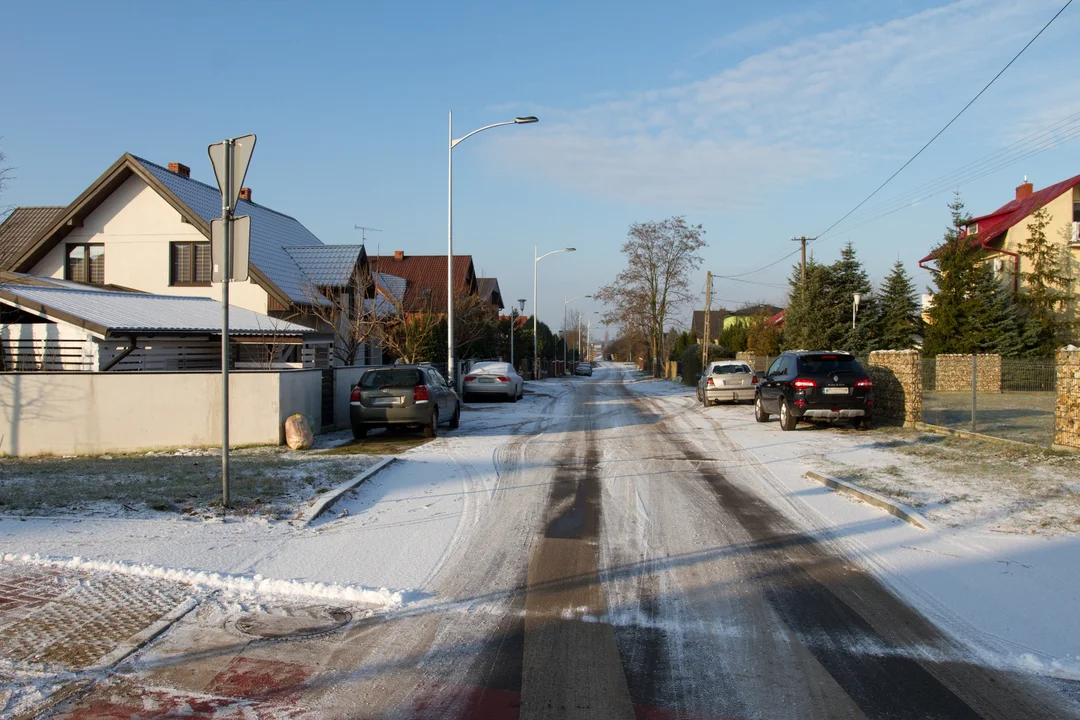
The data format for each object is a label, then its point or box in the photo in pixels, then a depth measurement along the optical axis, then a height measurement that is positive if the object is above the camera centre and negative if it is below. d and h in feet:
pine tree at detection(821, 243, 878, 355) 120.67 +8.59
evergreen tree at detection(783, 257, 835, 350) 118.93 +6.26
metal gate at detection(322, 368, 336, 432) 54.61 -3.22
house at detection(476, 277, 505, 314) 183.11 +15.25
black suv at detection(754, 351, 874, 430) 51.55 -2.35
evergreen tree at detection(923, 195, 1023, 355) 108.47 +6.51
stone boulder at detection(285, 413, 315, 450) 44.65 -4.57
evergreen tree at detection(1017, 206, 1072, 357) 110.42 +8.99
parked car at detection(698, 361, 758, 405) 80.64 -2.96
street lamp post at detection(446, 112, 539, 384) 74.49 +8.45
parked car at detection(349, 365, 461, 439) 49.70 -3.01
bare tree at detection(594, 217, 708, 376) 192.95 +19.30
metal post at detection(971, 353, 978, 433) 47.12 -2.41
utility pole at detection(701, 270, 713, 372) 144.77 +5.27
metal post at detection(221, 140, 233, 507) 26.25 +2.80
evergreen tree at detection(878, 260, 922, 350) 119.14 +6.39
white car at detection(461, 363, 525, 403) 88.17 -3.17
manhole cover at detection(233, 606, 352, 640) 16.69 -5.91
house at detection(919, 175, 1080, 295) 118.32 +18.57
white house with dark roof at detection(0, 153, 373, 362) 81.71 +11.00
